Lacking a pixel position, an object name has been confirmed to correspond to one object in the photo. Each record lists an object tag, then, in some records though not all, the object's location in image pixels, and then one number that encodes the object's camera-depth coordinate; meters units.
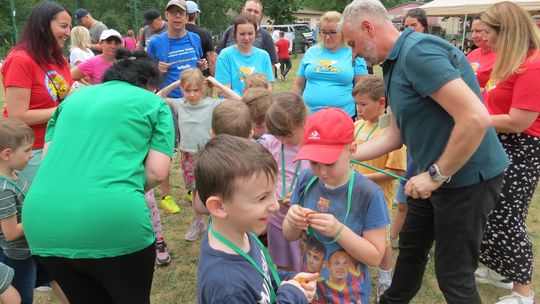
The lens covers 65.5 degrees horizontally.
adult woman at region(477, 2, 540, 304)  2.50
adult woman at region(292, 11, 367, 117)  3.96
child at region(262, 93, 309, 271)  2.28
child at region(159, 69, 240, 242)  3.71
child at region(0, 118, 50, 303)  2.16
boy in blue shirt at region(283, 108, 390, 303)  1.70
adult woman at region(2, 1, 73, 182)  2.54
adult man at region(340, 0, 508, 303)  1.77
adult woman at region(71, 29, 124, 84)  4.65
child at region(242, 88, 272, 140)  2.76
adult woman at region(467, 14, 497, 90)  3.27
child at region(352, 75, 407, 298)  2.79
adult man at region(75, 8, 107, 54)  7.79
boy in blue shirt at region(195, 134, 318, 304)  1.33
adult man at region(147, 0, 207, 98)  4.41
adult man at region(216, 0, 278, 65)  5.14
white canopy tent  15.39
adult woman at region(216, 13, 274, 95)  4.15
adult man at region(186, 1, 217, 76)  5.15
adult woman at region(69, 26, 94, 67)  5.88
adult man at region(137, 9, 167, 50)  6.30
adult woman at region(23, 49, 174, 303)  1.70
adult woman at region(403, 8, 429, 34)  5.14
